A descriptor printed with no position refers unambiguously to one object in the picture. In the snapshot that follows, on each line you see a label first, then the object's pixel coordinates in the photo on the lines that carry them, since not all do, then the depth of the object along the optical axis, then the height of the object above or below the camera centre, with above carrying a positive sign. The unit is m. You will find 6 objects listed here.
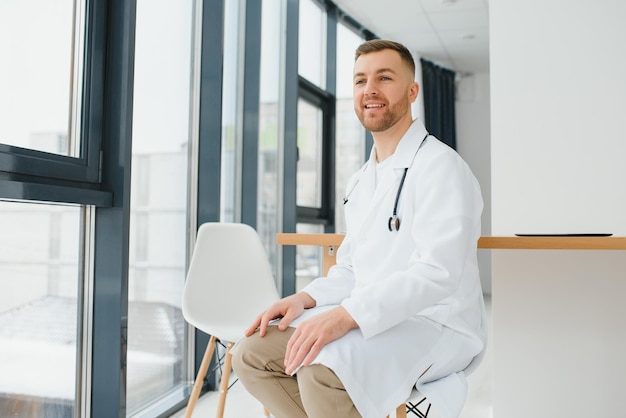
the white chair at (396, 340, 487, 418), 1.15 -0.33
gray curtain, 6.11 +1.43
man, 1.07 -0.15
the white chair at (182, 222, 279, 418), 1.92 -0.21
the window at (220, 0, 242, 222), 2.99 +0.60
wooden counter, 1.57 -0.03
